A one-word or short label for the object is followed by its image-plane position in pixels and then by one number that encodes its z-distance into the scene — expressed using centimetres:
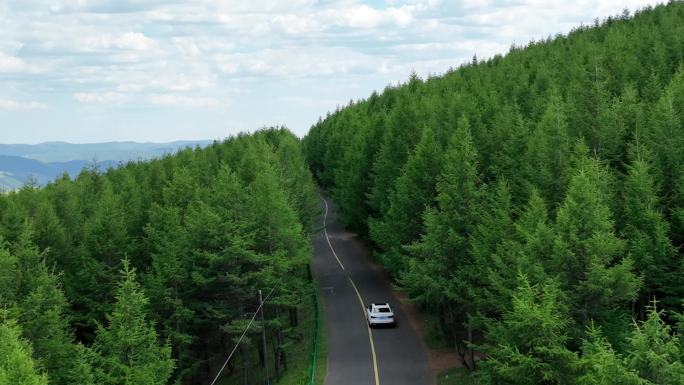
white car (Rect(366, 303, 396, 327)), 3662
